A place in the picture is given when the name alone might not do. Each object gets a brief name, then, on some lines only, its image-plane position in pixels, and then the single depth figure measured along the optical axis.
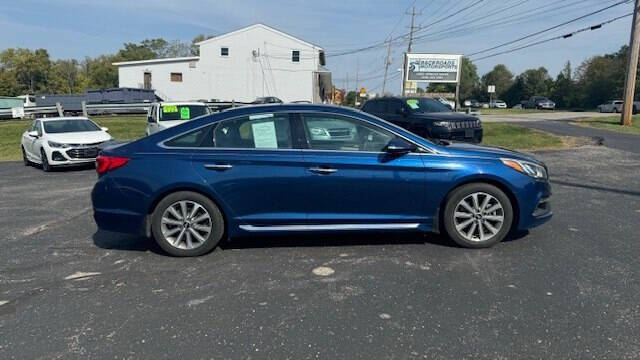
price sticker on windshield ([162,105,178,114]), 12.69
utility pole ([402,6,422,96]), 30.06
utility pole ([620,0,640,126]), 19.38
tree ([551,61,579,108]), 66.44
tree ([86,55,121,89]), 88.91
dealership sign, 29.56
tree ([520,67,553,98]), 78.12
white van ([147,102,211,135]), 12.51
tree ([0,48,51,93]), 84.88
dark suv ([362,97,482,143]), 10.95
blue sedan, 4.44
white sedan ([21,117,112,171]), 10.80
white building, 42.66
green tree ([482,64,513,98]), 94.06
